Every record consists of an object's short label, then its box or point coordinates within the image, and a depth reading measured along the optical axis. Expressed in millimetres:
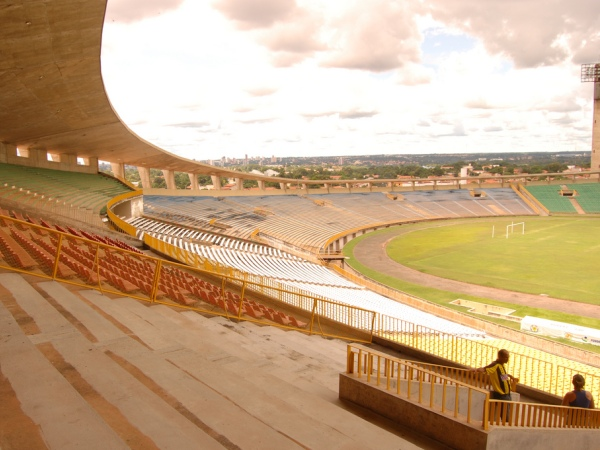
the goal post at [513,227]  49409
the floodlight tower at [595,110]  78438
